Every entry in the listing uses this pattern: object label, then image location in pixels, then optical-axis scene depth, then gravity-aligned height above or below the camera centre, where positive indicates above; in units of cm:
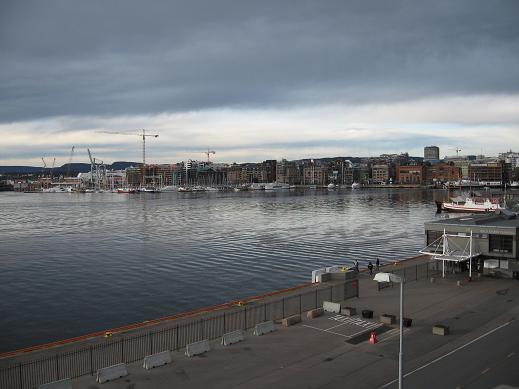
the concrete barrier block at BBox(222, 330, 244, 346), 2739 -886
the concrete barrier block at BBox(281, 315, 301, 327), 3090 -902
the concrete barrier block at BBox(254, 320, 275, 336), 2927 -896
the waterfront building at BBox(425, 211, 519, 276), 4478 -638
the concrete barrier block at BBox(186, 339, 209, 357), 2559 -878
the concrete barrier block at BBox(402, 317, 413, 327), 3062 -914
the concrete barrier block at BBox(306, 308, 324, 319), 3244 -903
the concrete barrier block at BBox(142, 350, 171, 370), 2391 -874
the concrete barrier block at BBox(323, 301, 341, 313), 3347 -890
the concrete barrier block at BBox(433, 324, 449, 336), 2903 -920
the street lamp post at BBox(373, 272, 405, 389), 1720 -381
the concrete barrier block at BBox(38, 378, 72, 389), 2039 -836
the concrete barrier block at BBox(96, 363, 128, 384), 2231 -869
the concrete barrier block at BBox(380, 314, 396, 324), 3088 -900
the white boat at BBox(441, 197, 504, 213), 13775 -1014
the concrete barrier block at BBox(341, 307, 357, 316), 3303 -908
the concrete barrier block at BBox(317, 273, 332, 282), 4331 -888
